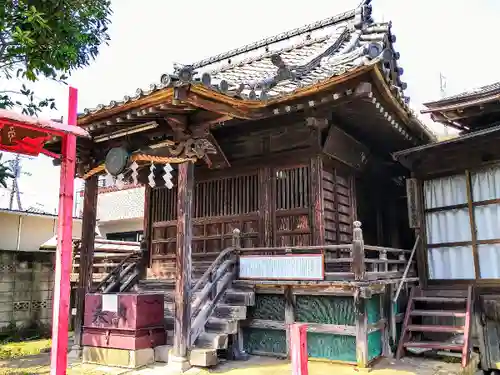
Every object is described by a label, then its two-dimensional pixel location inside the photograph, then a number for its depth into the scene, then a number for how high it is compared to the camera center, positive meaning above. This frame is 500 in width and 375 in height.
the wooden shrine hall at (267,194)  8.42 +1.74
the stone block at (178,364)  7.80 -1.71
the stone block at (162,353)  8.64 -1.65
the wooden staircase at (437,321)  9.12 -1.32
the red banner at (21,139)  6.08 +1.73
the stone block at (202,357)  7.88 -1.60
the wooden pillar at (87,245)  10.12 +0.48
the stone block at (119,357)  8.35 -1.70
